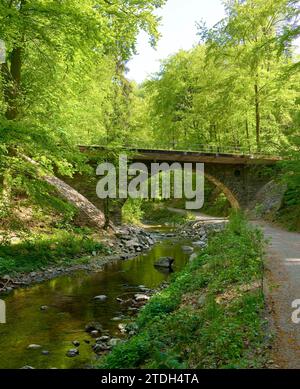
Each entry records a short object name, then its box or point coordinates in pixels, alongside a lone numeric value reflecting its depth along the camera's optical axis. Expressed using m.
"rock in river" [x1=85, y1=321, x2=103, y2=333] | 8.57
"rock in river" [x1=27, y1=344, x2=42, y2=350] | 7.46
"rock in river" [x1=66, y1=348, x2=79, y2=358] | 7.20
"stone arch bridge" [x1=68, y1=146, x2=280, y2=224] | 26.02
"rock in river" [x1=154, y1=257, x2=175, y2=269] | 15.52
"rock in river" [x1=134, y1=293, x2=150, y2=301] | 10.87
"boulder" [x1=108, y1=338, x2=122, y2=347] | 7.54
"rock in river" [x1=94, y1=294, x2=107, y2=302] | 10.95
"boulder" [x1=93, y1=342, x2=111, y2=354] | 7.39
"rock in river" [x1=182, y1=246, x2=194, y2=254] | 19.08
